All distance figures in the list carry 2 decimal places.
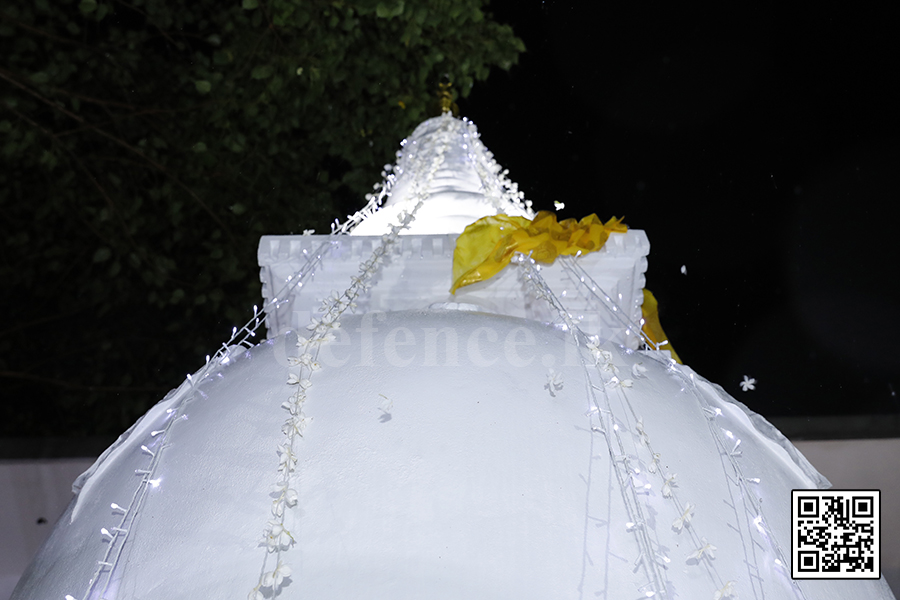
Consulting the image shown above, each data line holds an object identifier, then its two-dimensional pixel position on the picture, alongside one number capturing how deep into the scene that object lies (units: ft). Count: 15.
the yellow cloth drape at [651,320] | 6.37
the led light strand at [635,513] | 2.55
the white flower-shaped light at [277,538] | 2.56
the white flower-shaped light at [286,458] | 2.86
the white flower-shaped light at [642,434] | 3.15
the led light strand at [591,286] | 5.30
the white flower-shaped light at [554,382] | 3.36
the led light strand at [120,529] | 2.70
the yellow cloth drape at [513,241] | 5.08
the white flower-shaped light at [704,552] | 2.66
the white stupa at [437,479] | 2.52
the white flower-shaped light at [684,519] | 2.76
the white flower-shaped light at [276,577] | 2.41
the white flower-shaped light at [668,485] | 2.90
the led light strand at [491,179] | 7.26
